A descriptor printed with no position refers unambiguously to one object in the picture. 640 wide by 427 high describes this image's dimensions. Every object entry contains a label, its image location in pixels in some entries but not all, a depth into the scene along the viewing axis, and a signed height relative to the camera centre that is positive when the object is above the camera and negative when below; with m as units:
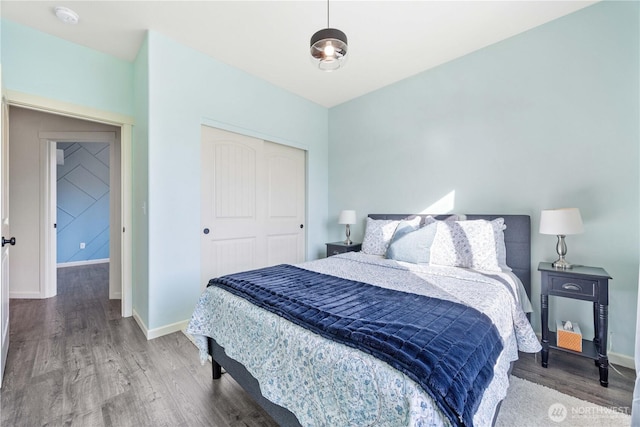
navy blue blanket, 0.85 -0.47
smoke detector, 2.18 +1.61
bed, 0.88 -0.50
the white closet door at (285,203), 3.67 +0.12
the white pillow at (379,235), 2.92 -0.26
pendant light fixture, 1.61 +1.00
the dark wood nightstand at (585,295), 1.85 -0.60
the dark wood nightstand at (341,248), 3.57 -0.47
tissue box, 1.96 -0.92
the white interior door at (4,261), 1.85 -0.35
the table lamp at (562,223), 1.98 -0.09
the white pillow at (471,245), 2.24 -0.28
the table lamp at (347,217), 3.64 -0.07
